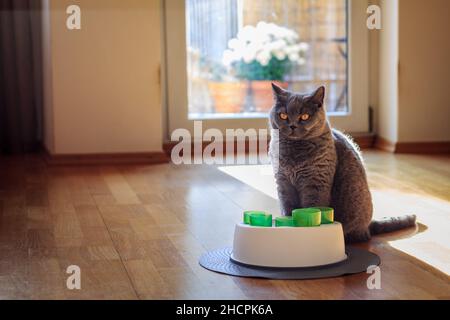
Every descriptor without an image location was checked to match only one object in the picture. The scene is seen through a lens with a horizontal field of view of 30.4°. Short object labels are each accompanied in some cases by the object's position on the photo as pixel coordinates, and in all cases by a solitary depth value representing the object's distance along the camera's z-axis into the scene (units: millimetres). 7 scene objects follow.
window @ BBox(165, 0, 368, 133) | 4977
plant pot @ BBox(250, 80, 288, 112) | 5238
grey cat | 2545
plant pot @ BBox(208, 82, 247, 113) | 5168
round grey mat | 2221
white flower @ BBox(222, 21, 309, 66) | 5168
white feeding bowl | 2256
